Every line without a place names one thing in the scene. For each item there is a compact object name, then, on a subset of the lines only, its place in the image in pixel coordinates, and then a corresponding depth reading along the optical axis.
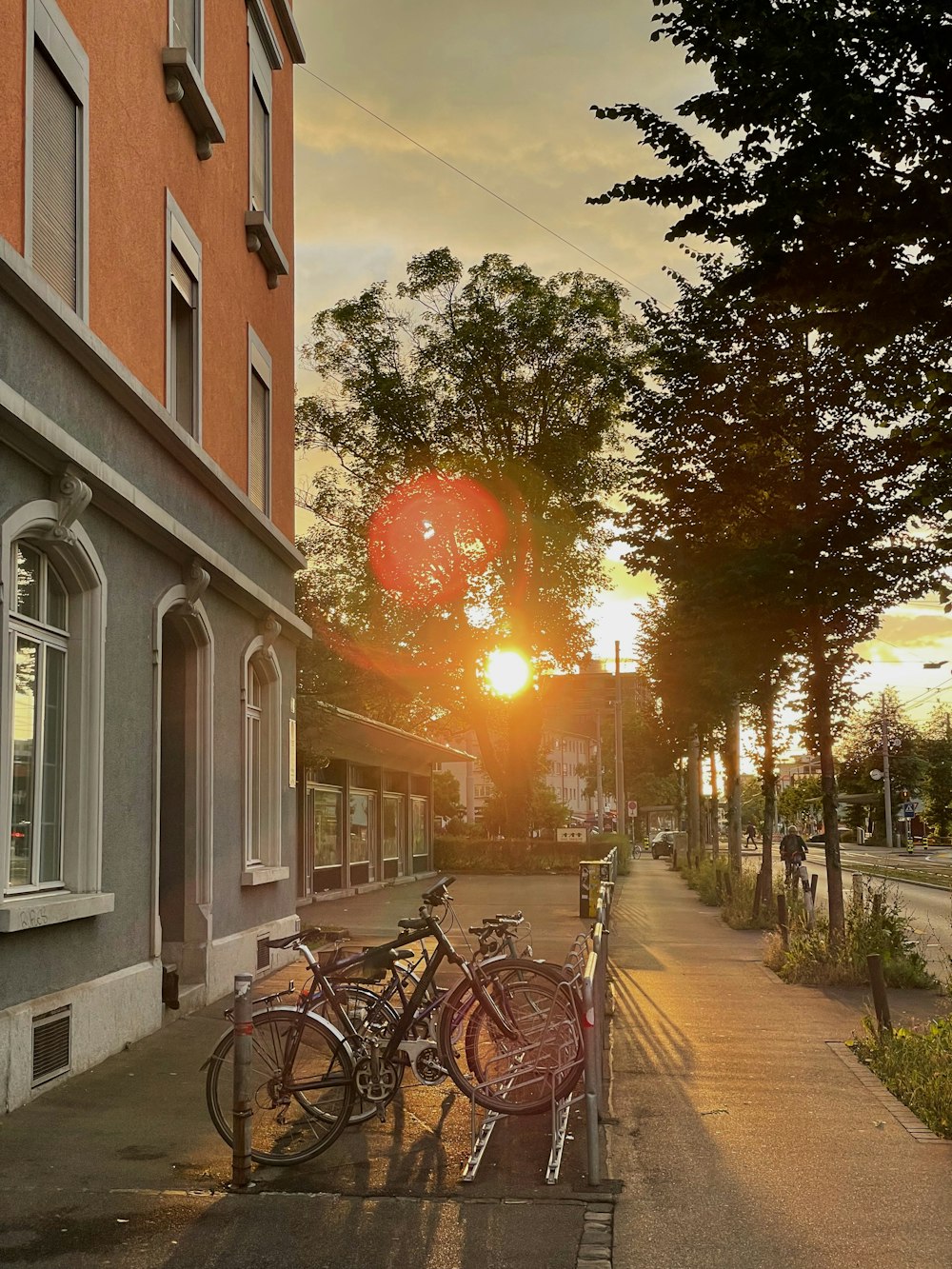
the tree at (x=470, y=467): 38.66
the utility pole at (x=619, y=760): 49.94
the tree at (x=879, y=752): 89.50
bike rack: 6.23
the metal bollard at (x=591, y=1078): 6.13
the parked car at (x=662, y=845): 67.88
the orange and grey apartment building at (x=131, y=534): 8.28
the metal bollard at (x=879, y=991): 9.54
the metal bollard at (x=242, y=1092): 6.04
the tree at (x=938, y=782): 72.38
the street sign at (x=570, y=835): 43.31
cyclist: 27.69
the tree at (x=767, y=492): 13.60
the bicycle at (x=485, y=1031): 7.13
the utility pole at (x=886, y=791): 75.62
